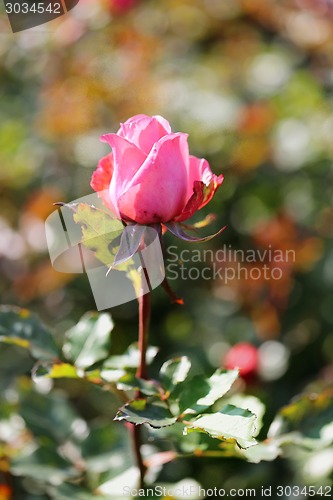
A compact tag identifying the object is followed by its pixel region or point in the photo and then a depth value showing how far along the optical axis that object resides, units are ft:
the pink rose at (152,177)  1.98
